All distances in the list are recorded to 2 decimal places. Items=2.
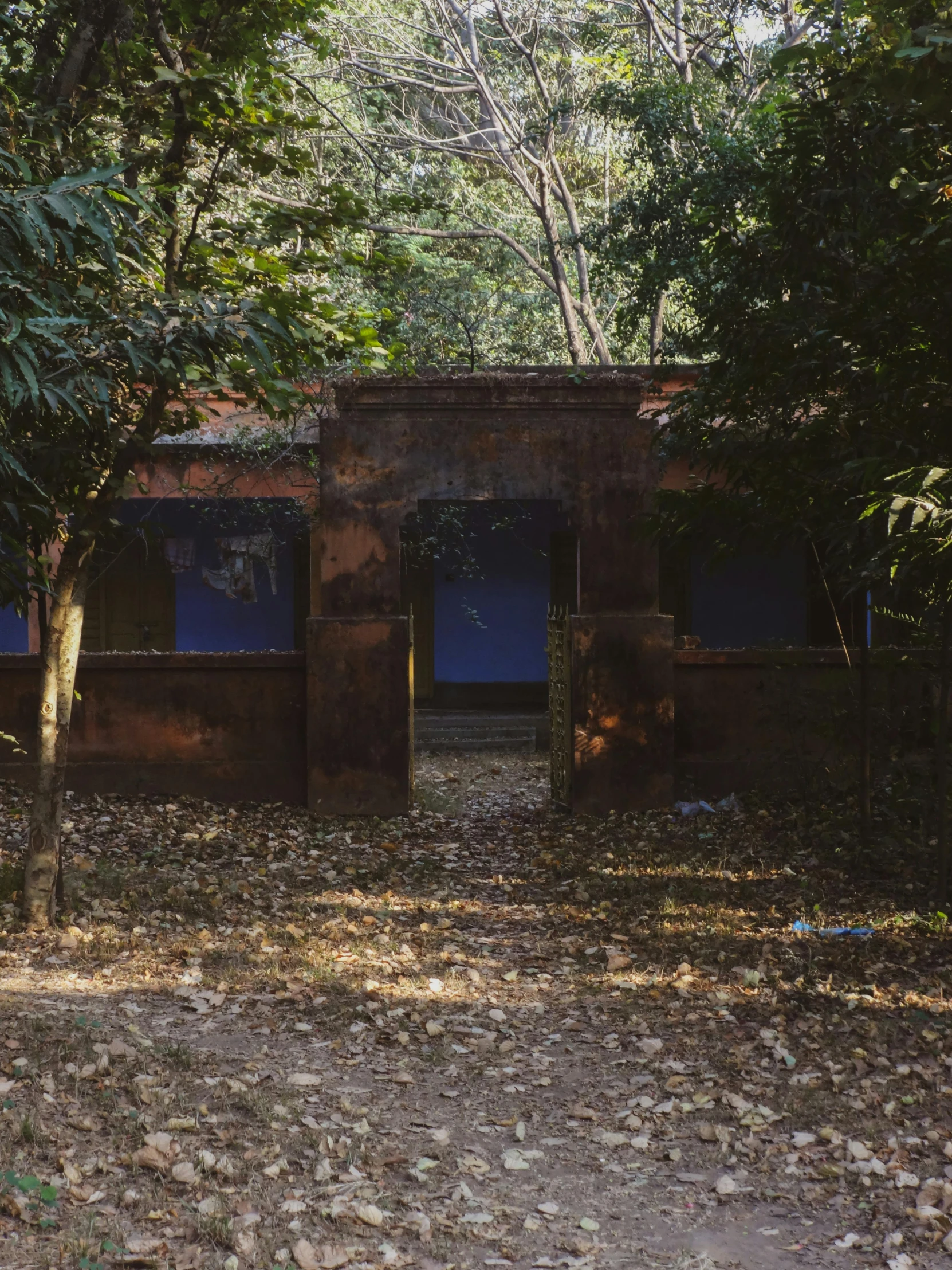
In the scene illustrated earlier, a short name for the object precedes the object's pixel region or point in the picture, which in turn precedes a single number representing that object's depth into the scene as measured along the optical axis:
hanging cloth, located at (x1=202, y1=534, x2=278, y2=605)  14.78
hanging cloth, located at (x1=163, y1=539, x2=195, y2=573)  14.93
